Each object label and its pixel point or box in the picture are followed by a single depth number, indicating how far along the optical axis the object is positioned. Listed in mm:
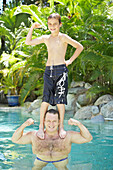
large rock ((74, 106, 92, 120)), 8750
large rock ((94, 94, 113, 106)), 9062
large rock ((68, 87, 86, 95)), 10617
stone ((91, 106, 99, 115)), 8614
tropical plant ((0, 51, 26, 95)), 13721
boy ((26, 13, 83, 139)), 3076
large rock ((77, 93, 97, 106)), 9812
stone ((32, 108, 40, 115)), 10398
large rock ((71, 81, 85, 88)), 11077
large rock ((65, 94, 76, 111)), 10629
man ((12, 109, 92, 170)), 2998
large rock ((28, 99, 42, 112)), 11289
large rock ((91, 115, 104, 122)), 8247
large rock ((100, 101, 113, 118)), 8312
